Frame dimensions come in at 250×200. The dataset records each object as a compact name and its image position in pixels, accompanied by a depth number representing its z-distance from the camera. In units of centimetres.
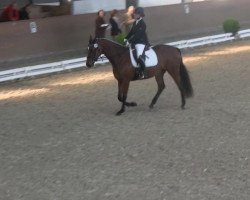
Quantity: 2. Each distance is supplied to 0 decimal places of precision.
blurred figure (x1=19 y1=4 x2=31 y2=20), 2352
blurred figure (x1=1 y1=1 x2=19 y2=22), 2217
